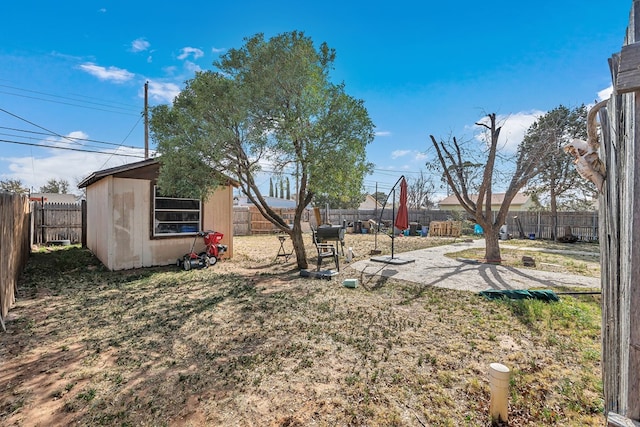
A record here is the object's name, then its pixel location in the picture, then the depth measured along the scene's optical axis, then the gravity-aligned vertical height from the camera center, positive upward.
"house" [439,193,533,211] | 29.81 +1.48
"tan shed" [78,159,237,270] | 6.79 -0.03
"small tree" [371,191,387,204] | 44.99 +3.22
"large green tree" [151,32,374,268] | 5.73 +1.96
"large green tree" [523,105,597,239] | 14.00 +1.73
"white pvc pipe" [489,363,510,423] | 1.98 -1.23
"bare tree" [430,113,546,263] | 7.86 +1.28
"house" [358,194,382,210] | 42.59 +1.97
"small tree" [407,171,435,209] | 32.31 +2.92
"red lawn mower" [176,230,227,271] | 7.11 -0.98
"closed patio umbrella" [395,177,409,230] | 8.34 +0.07
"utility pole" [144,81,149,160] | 12.95 +3.85
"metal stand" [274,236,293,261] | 8.35 -1.12
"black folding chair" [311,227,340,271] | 6.62 -0.88
